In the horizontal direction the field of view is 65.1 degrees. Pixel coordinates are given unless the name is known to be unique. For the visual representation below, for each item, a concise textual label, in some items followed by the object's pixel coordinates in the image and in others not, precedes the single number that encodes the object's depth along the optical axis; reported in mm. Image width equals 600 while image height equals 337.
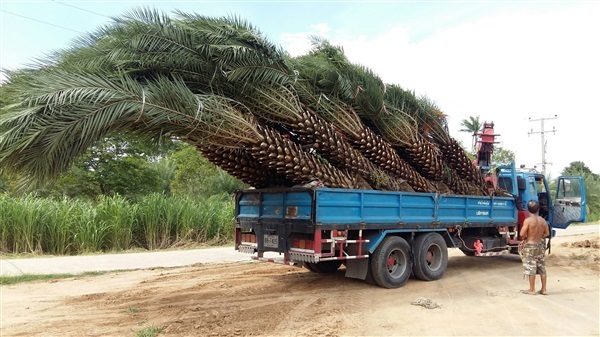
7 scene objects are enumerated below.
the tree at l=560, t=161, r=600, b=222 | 32656
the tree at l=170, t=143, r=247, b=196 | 26109
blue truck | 7281
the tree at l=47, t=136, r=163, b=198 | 17422
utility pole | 44088
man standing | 7758
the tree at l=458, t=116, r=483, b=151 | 30850
